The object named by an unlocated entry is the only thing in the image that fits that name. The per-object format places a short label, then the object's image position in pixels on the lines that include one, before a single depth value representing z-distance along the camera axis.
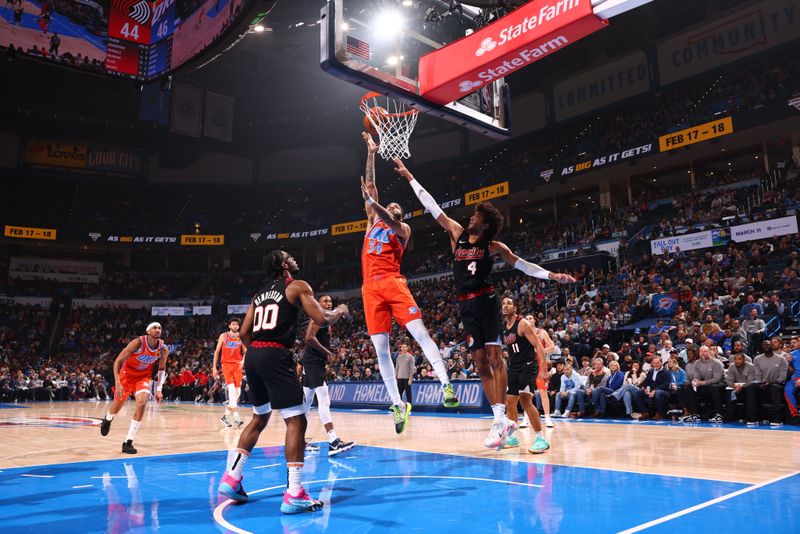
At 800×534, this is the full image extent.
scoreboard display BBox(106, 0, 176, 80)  15.97
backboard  7.53
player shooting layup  5.98
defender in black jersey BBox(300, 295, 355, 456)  7.22
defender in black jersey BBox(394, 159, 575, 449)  6.01
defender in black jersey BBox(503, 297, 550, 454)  7.28
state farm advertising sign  6.91
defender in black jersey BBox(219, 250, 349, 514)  4.37
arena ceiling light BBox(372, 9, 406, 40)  8.18
